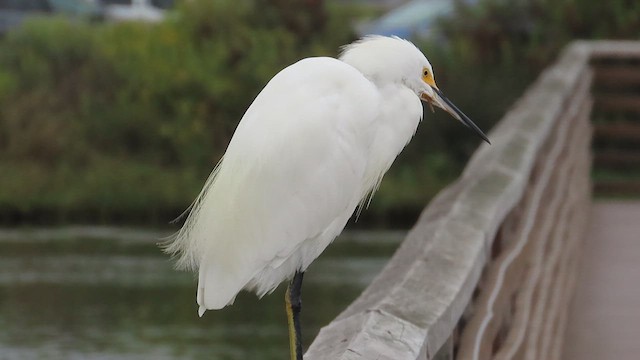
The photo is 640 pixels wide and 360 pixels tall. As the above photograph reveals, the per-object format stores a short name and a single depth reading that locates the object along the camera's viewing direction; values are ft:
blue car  194.59
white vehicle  232.16
